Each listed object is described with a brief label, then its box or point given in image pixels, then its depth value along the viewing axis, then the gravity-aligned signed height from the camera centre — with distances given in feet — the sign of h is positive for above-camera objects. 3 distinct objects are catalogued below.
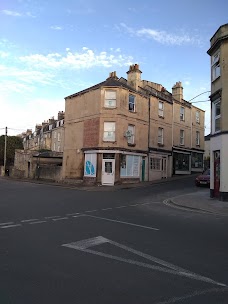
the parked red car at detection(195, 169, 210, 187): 58.55 -4.11
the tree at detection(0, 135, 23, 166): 123.61 +7.10
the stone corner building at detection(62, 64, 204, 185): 66.04 +9.86
